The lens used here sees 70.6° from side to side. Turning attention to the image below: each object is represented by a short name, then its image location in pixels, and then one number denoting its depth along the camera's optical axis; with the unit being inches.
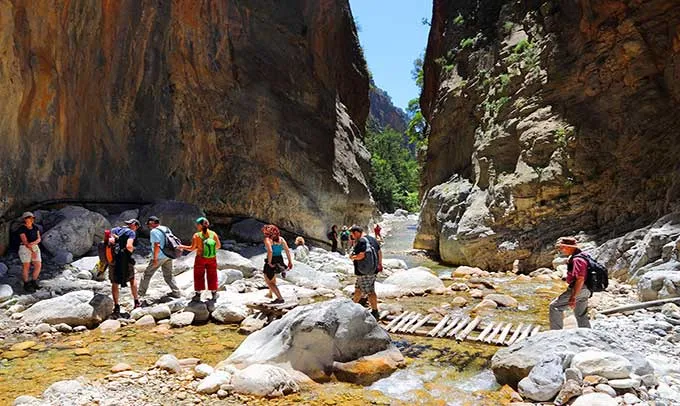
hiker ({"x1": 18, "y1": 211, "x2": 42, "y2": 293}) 347.9
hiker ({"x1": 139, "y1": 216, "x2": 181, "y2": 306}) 350.0
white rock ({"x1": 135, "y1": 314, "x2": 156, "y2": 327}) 301.5
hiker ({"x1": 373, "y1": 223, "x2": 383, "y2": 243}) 988.6
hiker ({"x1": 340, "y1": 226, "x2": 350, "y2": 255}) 768.3
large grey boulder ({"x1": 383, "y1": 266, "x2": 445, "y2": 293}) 425.7
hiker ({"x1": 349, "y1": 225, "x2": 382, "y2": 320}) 311.9
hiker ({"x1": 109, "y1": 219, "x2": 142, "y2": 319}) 314.7
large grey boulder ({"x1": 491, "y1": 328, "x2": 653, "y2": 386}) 188.2
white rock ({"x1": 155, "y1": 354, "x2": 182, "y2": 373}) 217.0
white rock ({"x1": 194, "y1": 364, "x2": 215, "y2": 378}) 208.7
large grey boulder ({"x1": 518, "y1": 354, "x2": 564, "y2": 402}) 174.6
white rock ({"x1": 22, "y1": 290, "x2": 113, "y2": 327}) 288.5
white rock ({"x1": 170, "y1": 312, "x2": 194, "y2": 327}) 304.0
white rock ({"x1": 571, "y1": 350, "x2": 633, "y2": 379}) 173.2
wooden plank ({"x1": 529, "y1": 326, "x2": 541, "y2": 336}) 272.1
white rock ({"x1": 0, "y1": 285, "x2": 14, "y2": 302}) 323.3
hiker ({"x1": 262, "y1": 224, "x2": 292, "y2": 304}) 336.5
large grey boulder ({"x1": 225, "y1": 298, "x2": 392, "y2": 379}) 213.5
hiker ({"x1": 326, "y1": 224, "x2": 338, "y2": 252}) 756.0
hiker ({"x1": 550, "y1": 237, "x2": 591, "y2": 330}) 229.6
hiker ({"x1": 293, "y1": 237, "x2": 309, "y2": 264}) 592.1
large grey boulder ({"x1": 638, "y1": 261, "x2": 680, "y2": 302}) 307.4
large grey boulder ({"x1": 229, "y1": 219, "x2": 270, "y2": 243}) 652.1
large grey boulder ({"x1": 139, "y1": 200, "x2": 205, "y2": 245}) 558.9
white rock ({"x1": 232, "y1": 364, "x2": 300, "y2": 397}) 190.4
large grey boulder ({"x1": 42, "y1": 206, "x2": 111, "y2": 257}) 435.2
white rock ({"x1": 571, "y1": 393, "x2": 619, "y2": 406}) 155.1
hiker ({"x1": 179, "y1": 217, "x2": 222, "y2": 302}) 346.3
